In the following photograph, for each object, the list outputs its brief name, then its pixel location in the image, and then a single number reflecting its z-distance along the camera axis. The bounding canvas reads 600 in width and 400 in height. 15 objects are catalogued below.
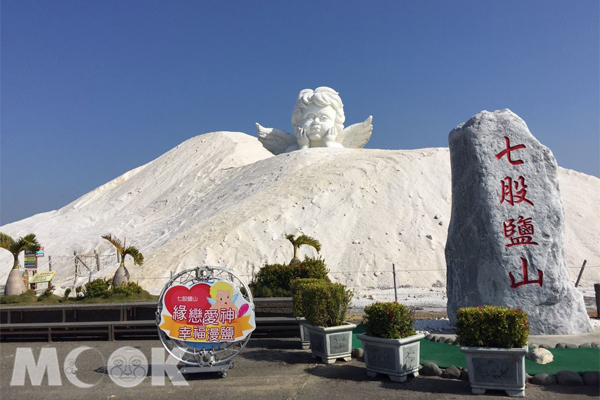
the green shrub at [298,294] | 9.25
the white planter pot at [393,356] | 6.55
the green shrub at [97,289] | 11.45
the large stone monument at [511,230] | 8.84
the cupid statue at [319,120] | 35.38
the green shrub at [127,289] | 11.46
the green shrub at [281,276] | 11.61
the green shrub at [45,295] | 11.70
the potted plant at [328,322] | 7.75
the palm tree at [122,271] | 13.47
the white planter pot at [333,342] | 7.72
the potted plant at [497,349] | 5.95
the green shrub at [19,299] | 11.24
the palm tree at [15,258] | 11.75
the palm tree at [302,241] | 15.41
